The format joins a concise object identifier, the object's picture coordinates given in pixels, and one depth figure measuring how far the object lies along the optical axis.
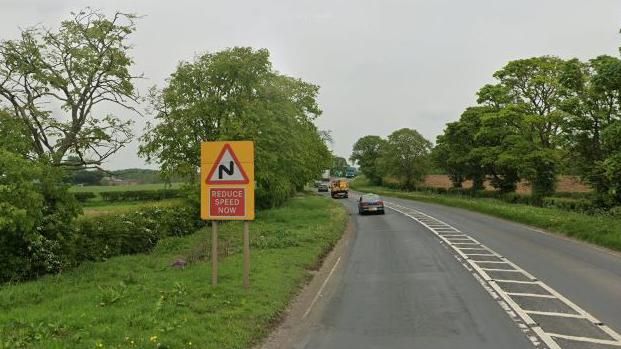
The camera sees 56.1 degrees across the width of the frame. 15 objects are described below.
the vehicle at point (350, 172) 173.89
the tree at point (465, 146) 61.19
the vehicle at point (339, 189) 80.44
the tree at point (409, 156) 81.69
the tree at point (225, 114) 30.28
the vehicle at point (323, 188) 107.44
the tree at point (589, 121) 34.56
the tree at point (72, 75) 18.77
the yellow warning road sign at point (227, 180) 12.62
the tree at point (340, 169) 163.68
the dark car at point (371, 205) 44.38
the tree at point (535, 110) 47.59
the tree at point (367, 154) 122.62
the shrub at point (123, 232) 16.81
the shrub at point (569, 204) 35.68
